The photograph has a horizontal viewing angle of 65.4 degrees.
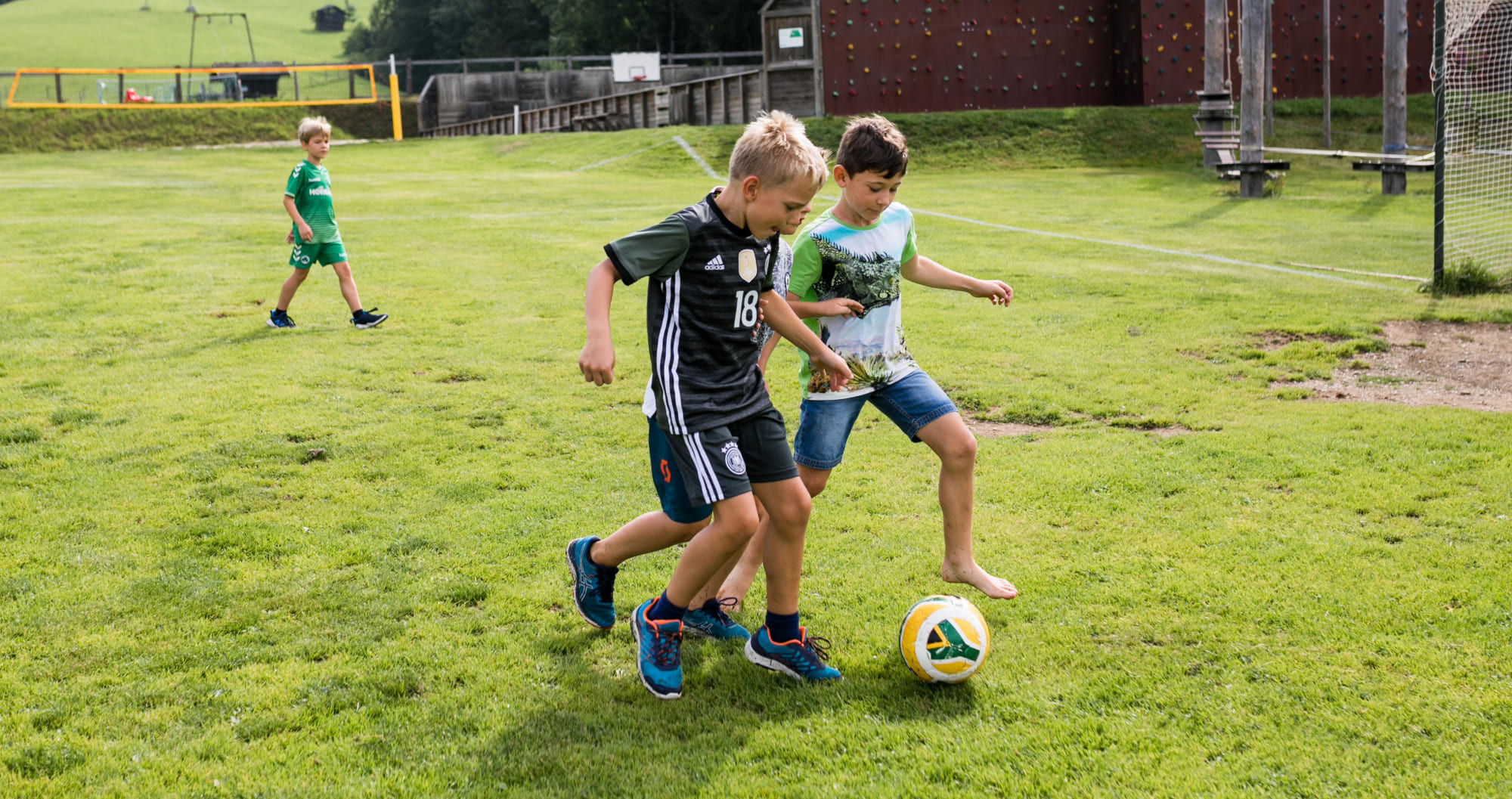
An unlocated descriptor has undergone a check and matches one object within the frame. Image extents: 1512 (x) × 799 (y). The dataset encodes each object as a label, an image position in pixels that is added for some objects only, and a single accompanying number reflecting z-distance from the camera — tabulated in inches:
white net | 500.1
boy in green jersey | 380.8
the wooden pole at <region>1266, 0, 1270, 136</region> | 941.2
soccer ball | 142.6
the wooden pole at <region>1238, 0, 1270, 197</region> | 767.1
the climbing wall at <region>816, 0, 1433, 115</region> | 1115.9
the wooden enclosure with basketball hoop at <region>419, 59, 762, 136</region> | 1712.6
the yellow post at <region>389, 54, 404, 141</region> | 1496.1
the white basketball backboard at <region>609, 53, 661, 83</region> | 1680.6
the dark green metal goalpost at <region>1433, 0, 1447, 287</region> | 417.4
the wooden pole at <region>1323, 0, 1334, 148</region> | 901.5
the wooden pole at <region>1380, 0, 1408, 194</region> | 773.3
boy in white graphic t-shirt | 165.2
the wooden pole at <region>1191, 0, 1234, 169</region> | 850.1
